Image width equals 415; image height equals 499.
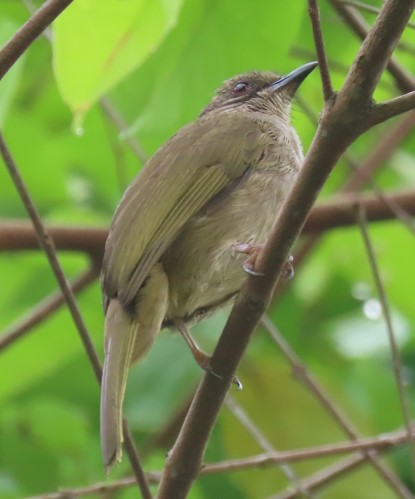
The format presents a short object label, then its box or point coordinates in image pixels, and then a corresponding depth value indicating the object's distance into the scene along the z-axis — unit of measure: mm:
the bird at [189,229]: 6891
